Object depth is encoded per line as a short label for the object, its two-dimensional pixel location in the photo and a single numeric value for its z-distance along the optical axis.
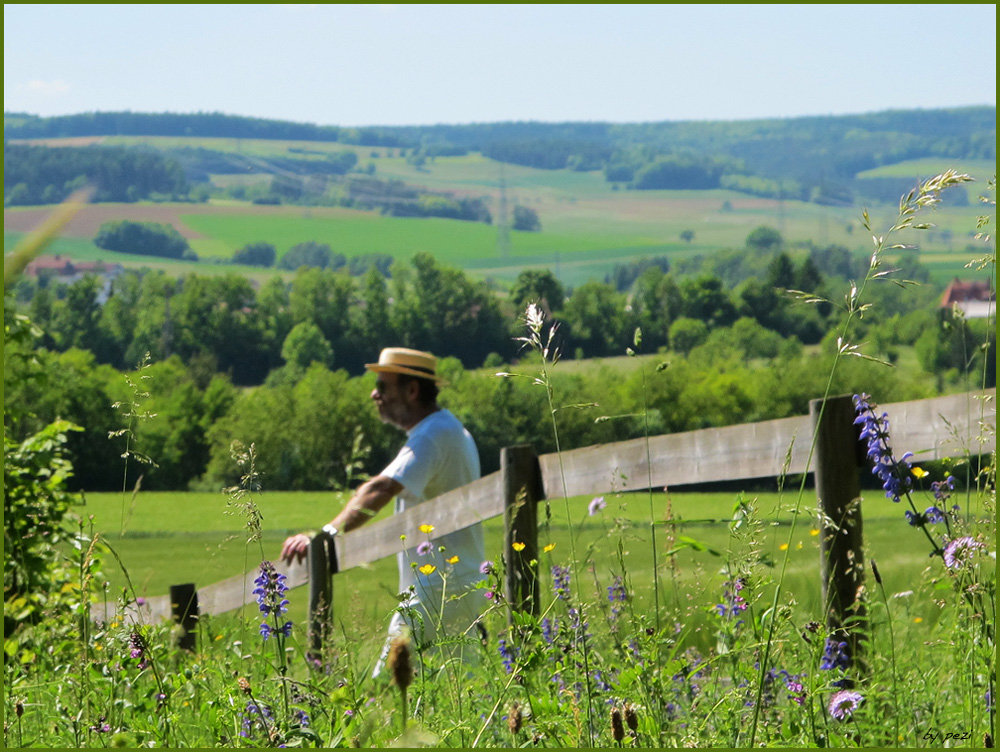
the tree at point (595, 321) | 167.37
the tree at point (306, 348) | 192.75
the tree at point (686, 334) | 193.00
